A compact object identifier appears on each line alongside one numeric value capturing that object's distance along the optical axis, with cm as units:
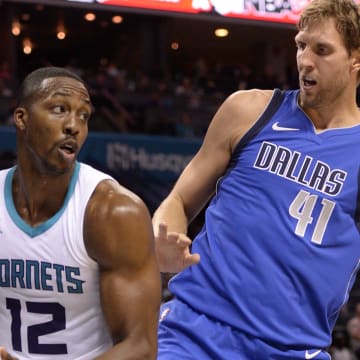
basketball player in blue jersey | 605
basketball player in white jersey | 533
